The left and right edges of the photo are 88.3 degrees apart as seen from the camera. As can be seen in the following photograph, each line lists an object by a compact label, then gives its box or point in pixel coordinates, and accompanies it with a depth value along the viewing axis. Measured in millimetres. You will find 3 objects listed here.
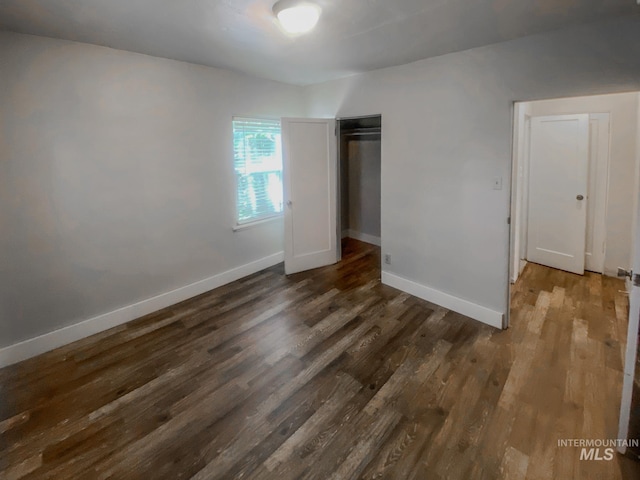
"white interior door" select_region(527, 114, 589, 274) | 4043
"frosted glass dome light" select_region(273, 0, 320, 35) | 2008
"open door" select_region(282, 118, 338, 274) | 4227
